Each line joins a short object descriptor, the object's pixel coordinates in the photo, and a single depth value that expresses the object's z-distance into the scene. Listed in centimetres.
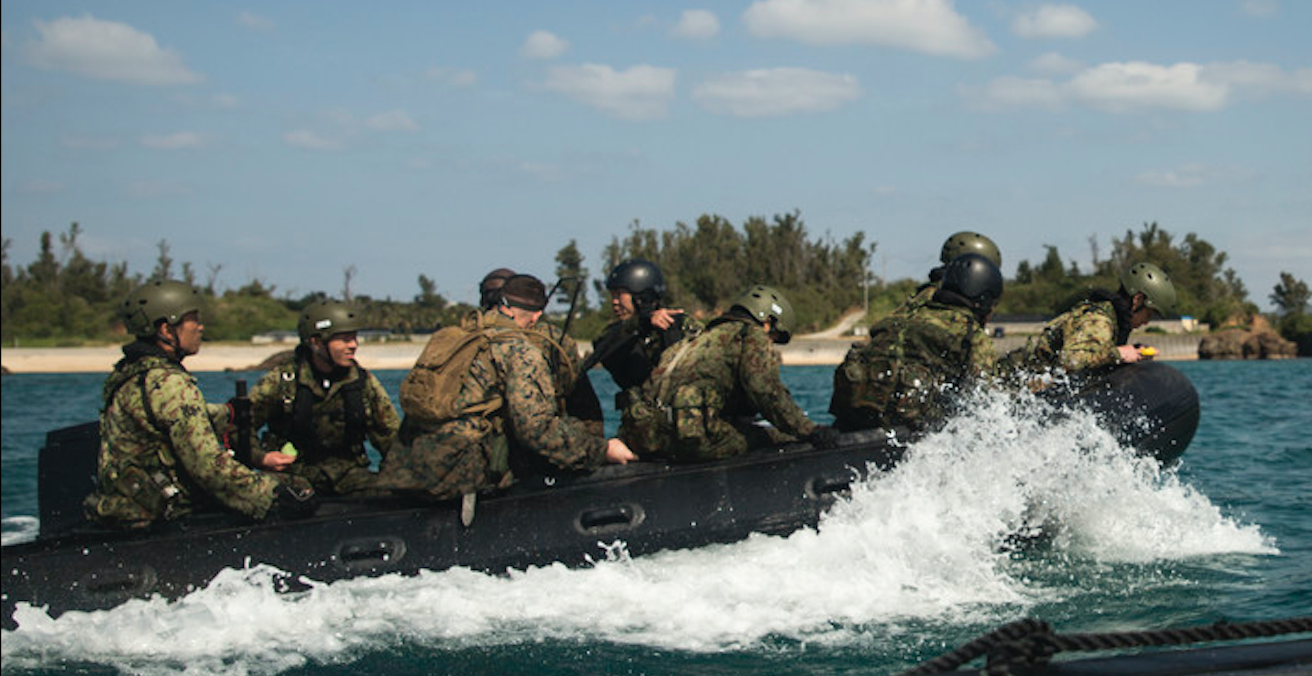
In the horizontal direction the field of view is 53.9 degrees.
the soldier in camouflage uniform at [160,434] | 725
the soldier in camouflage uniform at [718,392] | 865
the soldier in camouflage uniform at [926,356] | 928
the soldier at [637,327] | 980
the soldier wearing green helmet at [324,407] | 836
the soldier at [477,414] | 787
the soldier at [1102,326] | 982
